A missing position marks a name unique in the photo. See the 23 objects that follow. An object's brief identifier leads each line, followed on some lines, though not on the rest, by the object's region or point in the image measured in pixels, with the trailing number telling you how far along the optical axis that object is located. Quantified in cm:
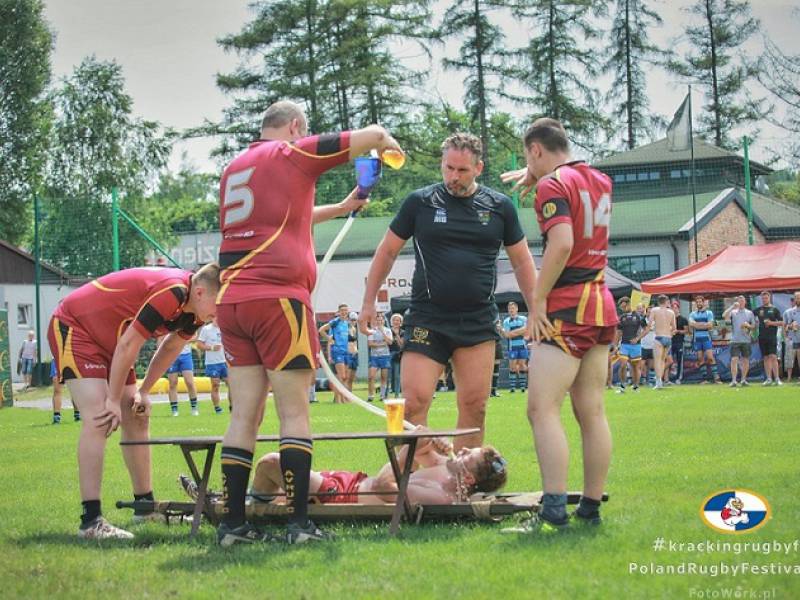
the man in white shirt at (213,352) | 1995
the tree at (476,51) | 4219
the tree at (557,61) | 4319
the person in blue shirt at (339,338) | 2286
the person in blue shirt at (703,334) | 2484
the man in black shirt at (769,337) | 2275
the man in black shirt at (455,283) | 641
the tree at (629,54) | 4566
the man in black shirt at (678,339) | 2603
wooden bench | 554
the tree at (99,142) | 4141
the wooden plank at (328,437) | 548
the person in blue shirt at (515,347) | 2449
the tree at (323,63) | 4197
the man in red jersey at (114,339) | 591
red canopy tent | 2536
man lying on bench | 597
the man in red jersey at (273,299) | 538
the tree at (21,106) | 4456
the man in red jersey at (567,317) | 536
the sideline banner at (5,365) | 2289
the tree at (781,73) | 3158
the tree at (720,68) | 4506
